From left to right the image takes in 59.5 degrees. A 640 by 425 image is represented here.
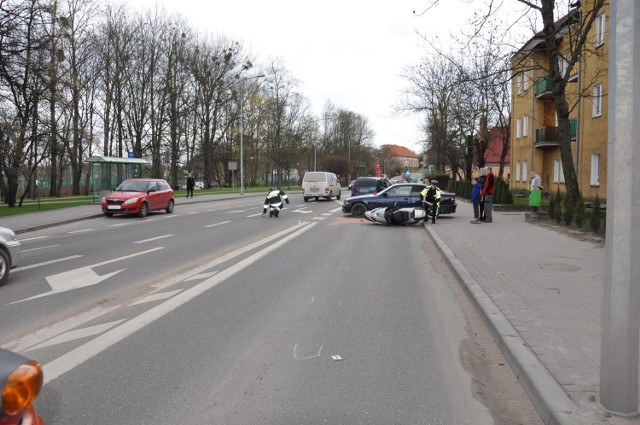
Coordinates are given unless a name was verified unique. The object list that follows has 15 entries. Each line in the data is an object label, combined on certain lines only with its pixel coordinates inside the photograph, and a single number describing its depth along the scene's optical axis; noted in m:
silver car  8.31
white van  36.69
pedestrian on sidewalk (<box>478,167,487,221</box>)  19.09
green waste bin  21.17
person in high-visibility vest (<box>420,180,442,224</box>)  19.73
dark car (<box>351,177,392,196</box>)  32.28
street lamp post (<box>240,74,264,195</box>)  55.54
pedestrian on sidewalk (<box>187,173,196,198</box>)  40.56
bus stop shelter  30.48
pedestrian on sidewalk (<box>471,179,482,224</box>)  19.28
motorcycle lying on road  19.23
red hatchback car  22.66
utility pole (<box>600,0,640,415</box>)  3.33
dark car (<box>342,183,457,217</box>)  21.09
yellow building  28.15
